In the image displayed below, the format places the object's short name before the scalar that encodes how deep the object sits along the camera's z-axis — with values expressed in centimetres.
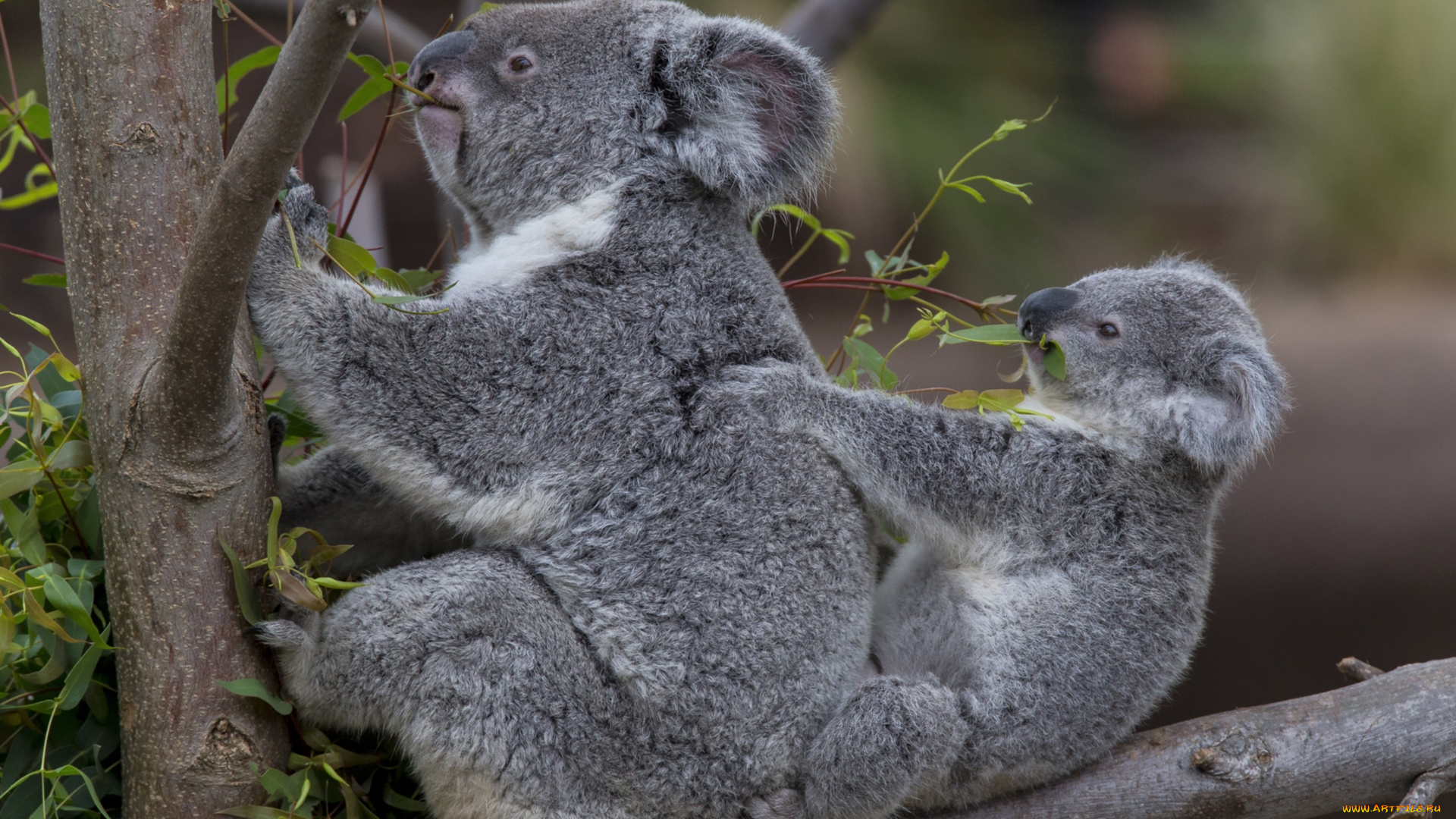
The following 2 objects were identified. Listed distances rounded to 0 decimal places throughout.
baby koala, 722
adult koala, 716
